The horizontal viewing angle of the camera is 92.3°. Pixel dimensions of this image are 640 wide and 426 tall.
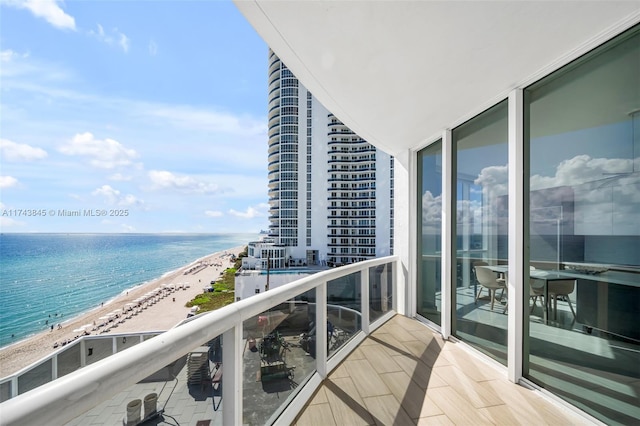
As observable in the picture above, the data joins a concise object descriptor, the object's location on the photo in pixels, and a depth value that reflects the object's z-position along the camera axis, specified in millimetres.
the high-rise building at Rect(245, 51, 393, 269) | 41125
